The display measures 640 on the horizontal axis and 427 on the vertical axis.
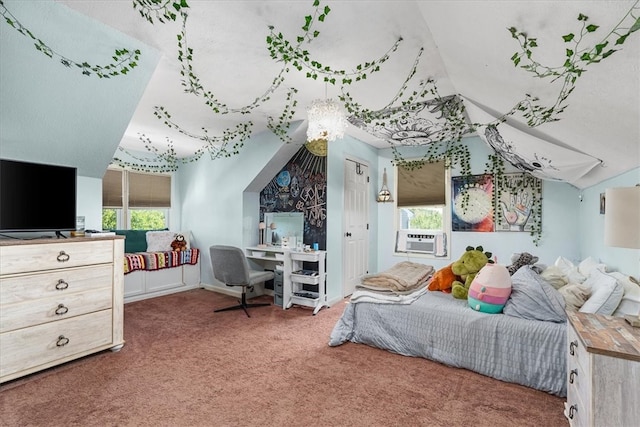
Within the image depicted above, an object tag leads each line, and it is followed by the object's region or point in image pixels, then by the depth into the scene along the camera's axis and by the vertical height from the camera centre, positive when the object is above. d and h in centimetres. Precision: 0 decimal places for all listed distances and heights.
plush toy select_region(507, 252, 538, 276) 299 -44
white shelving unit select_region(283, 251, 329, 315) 389 -81
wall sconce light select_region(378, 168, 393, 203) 505 +38
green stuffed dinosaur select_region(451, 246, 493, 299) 278 -50
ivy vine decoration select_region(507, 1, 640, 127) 103 +67
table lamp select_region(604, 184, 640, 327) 140 +0
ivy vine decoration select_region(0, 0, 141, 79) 188 +110
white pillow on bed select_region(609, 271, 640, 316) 188 -51
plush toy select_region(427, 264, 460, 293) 303 -64
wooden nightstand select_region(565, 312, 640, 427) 127 -68
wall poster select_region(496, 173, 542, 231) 407 +21
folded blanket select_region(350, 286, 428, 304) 273 -74
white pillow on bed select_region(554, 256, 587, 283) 252 -47
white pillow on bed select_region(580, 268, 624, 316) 193 -51
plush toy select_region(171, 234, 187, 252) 503 -46
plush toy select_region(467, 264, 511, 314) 238 -58
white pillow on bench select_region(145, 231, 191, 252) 485 -39
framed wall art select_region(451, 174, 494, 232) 434 +19
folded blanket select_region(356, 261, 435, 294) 287 -63
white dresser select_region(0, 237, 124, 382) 216 -66
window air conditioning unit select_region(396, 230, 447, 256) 469 -40
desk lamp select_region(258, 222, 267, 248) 474 -27
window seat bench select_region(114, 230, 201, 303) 438 -76
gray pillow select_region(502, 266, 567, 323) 220 -62
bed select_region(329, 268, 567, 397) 211 -92
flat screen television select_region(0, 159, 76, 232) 237 +15
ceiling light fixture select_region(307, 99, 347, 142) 257 +82
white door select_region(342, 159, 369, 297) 446 -13
